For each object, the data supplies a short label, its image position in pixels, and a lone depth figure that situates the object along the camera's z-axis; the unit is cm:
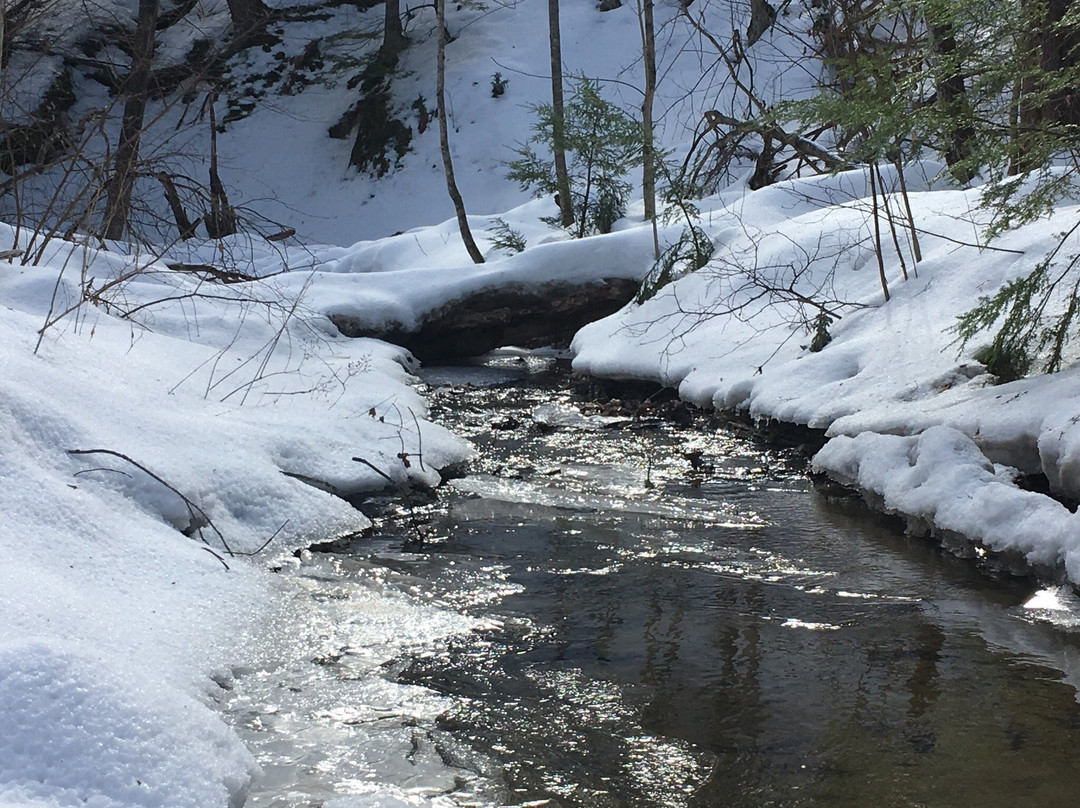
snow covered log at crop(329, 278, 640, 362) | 1109
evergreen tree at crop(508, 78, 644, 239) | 1301
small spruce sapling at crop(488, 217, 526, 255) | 1427
